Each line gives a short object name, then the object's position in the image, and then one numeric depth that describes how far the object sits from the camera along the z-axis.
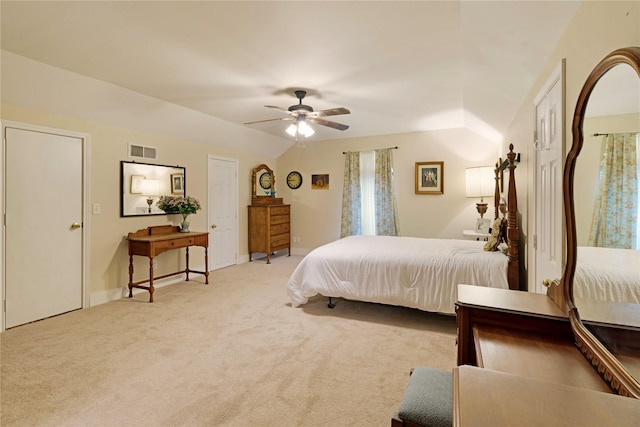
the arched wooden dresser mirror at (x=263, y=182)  6.20
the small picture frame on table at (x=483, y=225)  4.43
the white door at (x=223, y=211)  5.30
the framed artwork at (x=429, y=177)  5.39
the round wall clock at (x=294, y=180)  6.65
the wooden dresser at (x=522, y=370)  0.65
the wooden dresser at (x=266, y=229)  5.93
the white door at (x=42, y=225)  2.97
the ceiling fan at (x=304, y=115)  3.38
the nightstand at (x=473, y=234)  4.29
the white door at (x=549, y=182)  1.69
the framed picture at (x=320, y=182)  6.37
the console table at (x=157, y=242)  3.71
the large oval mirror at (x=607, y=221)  0.88
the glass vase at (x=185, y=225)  4.43
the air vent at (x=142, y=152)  3.99
